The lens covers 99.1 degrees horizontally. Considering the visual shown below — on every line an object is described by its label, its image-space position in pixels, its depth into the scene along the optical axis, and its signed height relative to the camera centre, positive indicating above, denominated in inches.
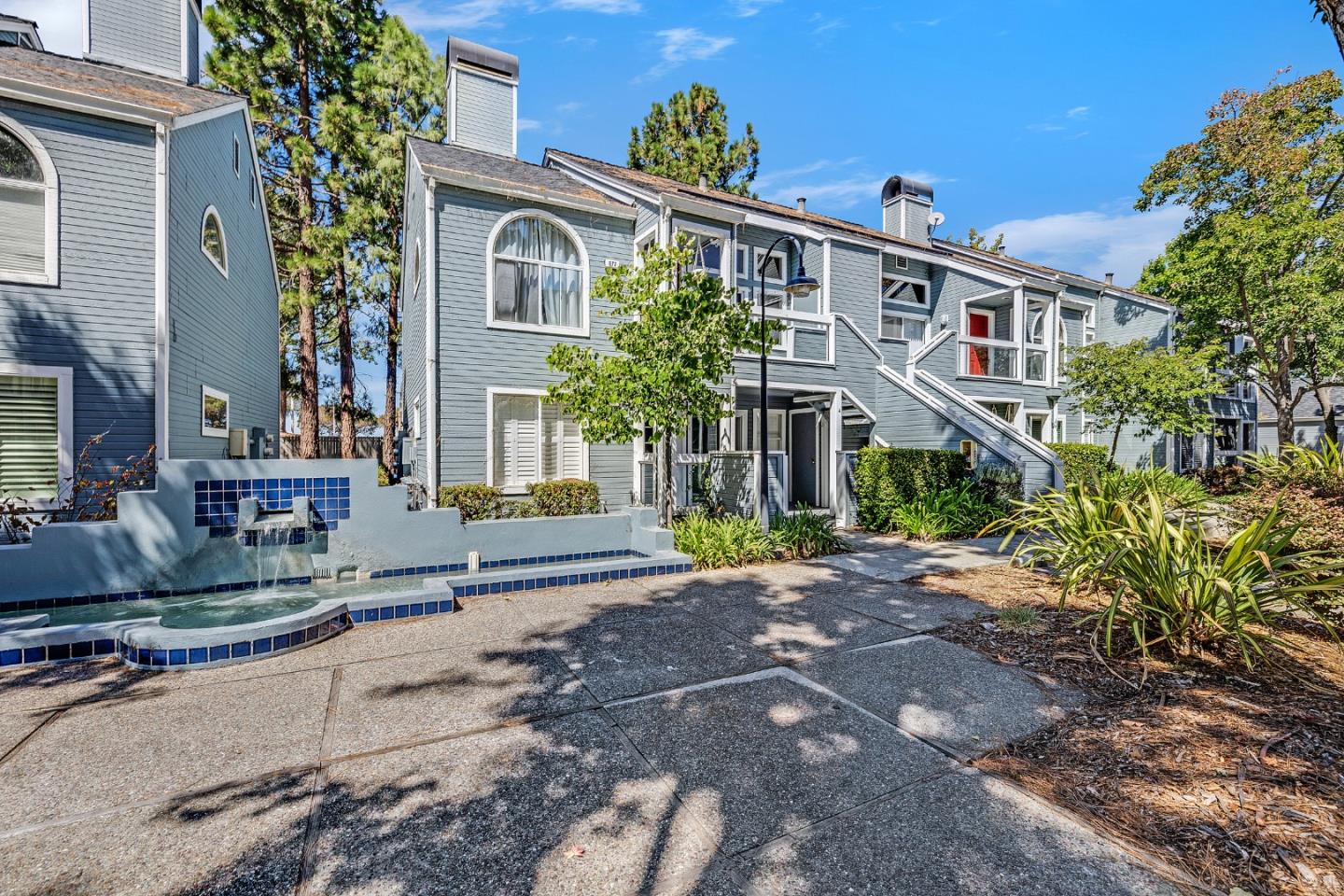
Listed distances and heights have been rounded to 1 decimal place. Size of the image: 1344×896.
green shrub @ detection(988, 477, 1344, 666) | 154.6 -37.2
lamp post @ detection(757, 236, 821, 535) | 327.3 +26.0
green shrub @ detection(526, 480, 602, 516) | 341.7 -25.5
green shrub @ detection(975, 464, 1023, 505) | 401.7 -23.0
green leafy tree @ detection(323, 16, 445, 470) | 633.6 +362.6
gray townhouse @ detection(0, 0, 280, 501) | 268.1 +94.5
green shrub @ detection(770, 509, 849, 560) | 326.6 -49.1
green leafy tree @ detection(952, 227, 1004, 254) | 1288.1 +472.3
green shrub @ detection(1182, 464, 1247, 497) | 577.6 -32.0
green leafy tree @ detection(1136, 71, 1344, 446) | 595.2 +237.9
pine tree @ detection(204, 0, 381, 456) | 605.3 +397.2
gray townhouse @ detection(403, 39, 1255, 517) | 364.5 +105.1
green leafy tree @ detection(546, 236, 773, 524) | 306.8 +52.7
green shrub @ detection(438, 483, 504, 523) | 325.1 -25.1
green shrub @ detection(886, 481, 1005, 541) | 378.0 -43.7
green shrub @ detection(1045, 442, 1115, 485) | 431.1 -7.2
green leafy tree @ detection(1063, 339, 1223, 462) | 550.0 +64.1
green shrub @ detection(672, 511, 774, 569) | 303.9 -48.5
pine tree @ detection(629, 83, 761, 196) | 930.1 +509.0
